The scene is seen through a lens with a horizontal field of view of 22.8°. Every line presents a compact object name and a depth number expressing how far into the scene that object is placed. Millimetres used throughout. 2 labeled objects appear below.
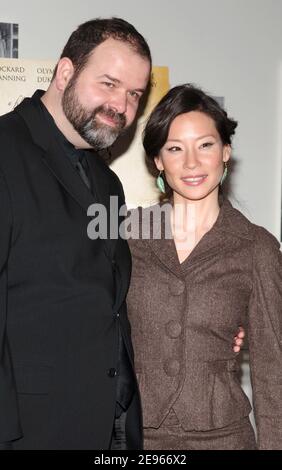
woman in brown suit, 1800
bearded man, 1606
